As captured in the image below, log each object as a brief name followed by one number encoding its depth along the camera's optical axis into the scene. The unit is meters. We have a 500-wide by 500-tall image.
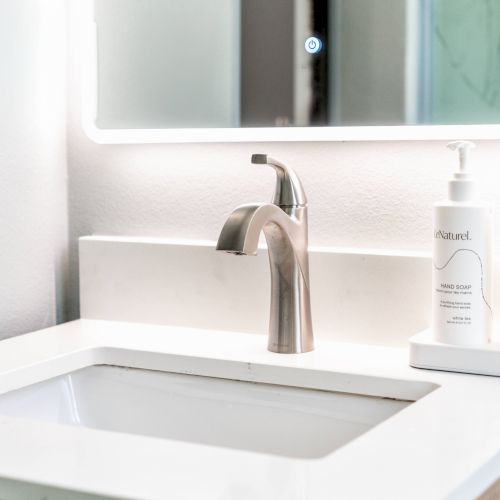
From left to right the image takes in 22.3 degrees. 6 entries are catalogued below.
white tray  1.25
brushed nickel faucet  1.34
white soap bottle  1.26
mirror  1.35
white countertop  0.97
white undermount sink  1.26
